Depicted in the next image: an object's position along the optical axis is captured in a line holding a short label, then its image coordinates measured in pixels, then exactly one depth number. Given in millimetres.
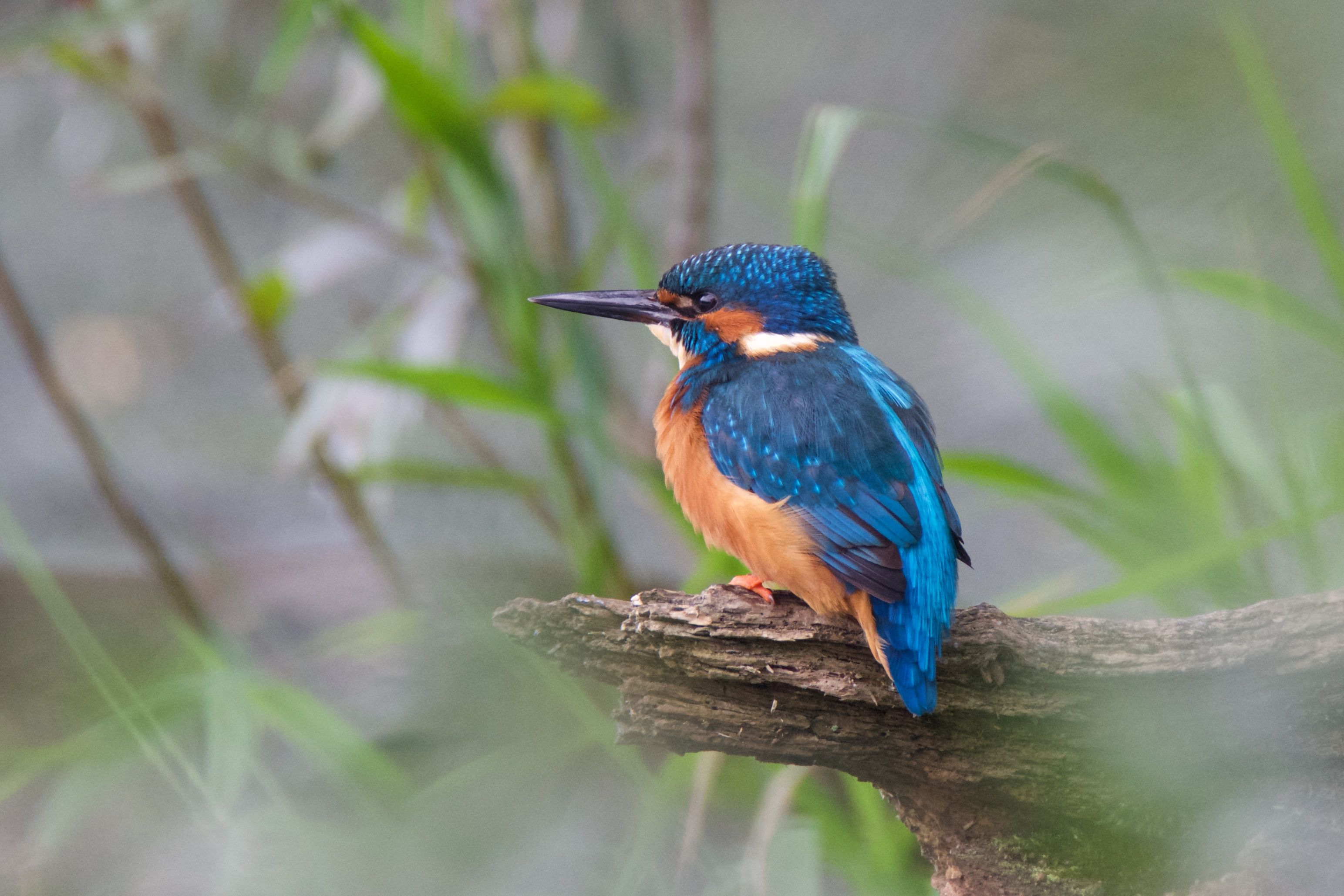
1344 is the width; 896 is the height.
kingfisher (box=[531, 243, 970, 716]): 4656
